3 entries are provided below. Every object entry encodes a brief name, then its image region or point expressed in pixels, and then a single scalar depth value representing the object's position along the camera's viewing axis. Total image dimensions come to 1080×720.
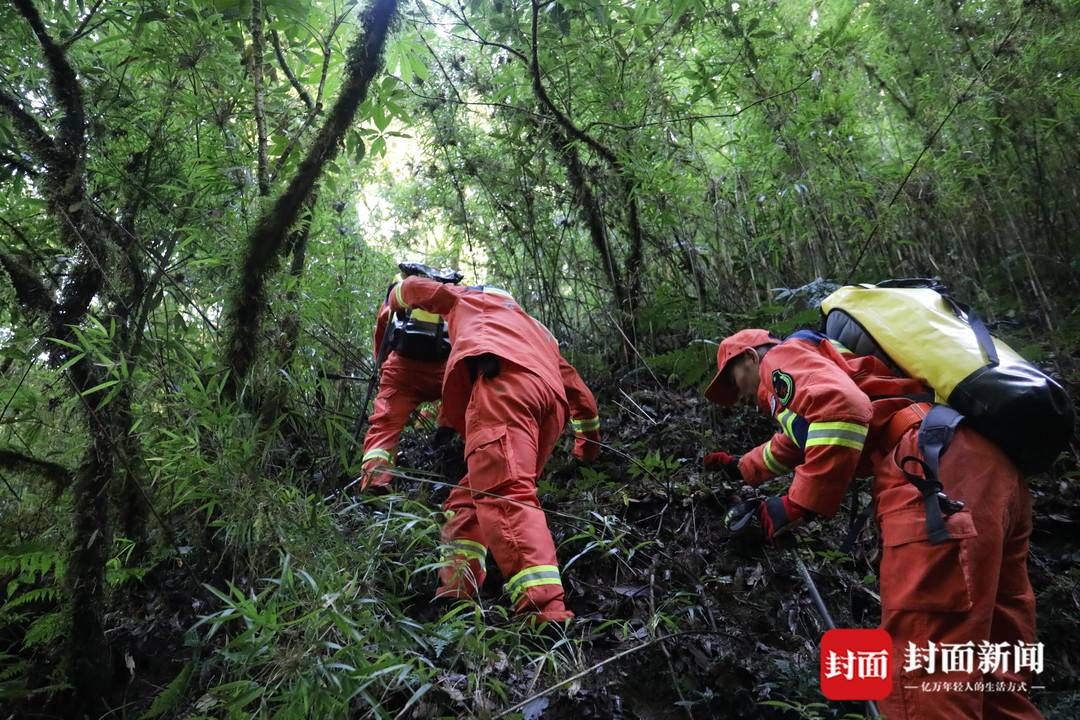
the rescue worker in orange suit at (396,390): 4.08
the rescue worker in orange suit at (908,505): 2.04
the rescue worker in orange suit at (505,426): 2.55
